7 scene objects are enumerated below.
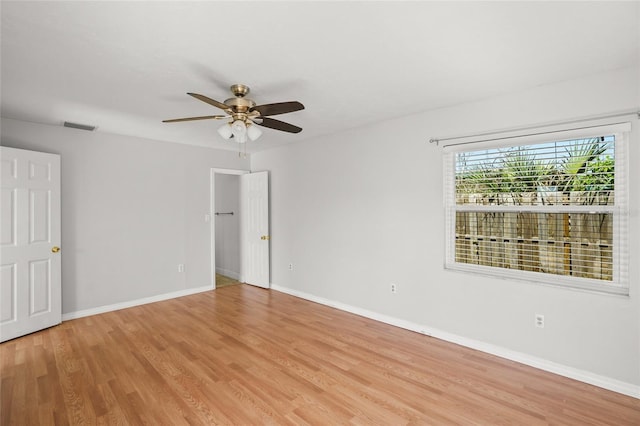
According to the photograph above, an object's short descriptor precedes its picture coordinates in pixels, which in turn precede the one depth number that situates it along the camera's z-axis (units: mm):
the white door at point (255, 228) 5543
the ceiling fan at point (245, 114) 2406
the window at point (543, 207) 2555
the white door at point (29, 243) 3385
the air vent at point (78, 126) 3792
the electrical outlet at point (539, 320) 2795
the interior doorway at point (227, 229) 6328
